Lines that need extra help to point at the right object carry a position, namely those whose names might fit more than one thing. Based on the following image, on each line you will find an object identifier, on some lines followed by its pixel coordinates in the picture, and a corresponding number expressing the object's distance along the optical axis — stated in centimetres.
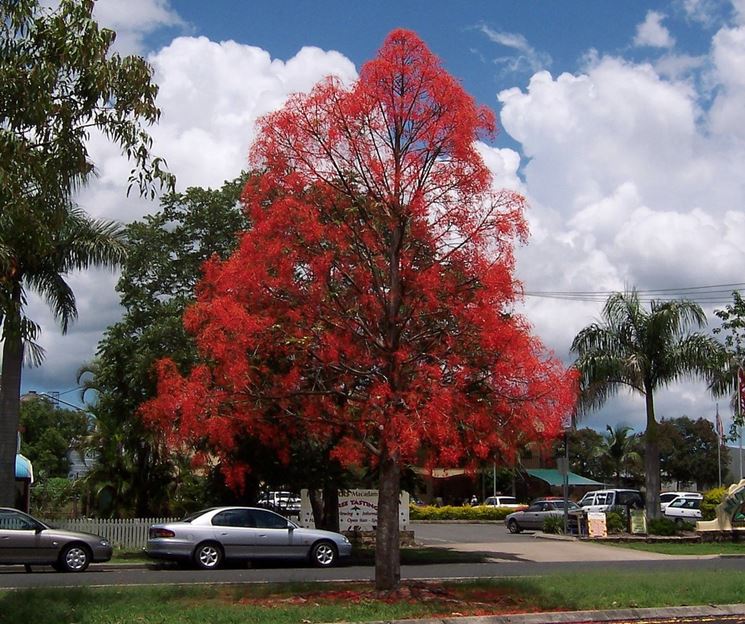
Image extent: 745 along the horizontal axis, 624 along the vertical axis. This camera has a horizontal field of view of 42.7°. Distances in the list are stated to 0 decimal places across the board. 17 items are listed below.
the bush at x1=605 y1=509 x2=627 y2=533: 3647
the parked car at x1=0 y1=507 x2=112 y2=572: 2039
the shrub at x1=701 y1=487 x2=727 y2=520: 4003
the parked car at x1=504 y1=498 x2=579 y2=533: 4103
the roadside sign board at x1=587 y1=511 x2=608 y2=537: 3484
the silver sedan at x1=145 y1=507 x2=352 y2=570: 2212
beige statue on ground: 3272
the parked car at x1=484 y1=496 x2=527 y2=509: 5698
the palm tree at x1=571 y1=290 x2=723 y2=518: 3356
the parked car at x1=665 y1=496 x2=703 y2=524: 4631
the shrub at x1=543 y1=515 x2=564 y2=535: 3862
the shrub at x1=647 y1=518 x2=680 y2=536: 3466
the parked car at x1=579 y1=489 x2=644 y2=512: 4197
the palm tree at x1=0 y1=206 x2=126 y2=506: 2355
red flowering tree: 1488
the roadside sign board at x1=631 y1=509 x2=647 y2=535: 3469
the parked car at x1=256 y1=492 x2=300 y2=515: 2928
